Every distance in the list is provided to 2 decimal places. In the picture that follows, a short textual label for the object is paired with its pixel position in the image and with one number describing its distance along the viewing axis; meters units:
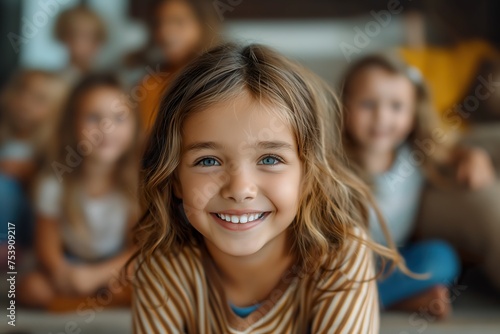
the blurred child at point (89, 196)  1.41
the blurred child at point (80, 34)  1.63
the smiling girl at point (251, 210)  1.01
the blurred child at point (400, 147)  1.45
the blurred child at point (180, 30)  1.59
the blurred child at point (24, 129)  1.49
